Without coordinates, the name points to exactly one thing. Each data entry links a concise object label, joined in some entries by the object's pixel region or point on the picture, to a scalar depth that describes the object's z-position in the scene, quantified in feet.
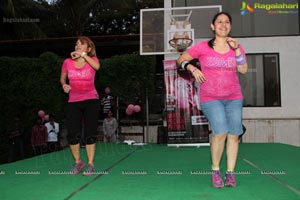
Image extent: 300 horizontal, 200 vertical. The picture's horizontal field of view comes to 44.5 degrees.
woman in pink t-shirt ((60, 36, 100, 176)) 13.70
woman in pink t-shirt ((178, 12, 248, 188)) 11.02
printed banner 28.91
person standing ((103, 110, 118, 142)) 35.95
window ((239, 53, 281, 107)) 39.55
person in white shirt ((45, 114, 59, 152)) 32.63
